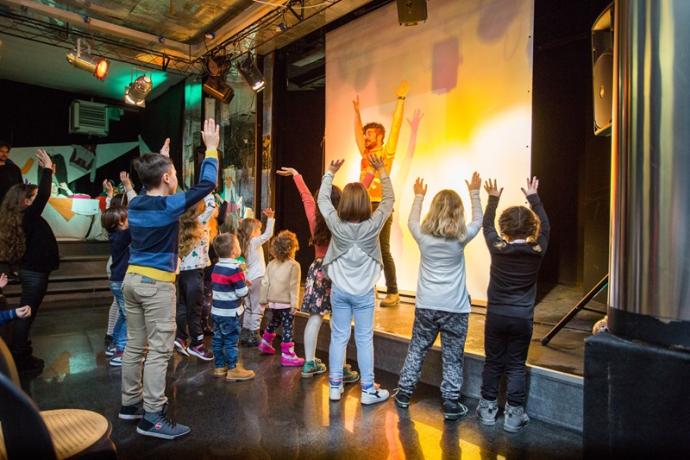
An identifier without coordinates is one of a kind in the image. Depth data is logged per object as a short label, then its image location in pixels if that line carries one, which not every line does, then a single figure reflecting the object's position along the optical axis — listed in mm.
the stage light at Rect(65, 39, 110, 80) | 6613
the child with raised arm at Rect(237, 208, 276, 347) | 4242
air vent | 10328
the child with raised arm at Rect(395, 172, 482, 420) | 2680
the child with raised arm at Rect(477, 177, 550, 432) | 2477
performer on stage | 4566
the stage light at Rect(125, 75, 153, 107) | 7383
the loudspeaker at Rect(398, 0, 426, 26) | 4414
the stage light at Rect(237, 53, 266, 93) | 6453
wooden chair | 660
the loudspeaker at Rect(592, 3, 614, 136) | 1999
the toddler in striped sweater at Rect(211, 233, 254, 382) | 3248
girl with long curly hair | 3732
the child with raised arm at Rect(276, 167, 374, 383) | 3332
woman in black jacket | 3545
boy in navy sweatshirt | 2348
